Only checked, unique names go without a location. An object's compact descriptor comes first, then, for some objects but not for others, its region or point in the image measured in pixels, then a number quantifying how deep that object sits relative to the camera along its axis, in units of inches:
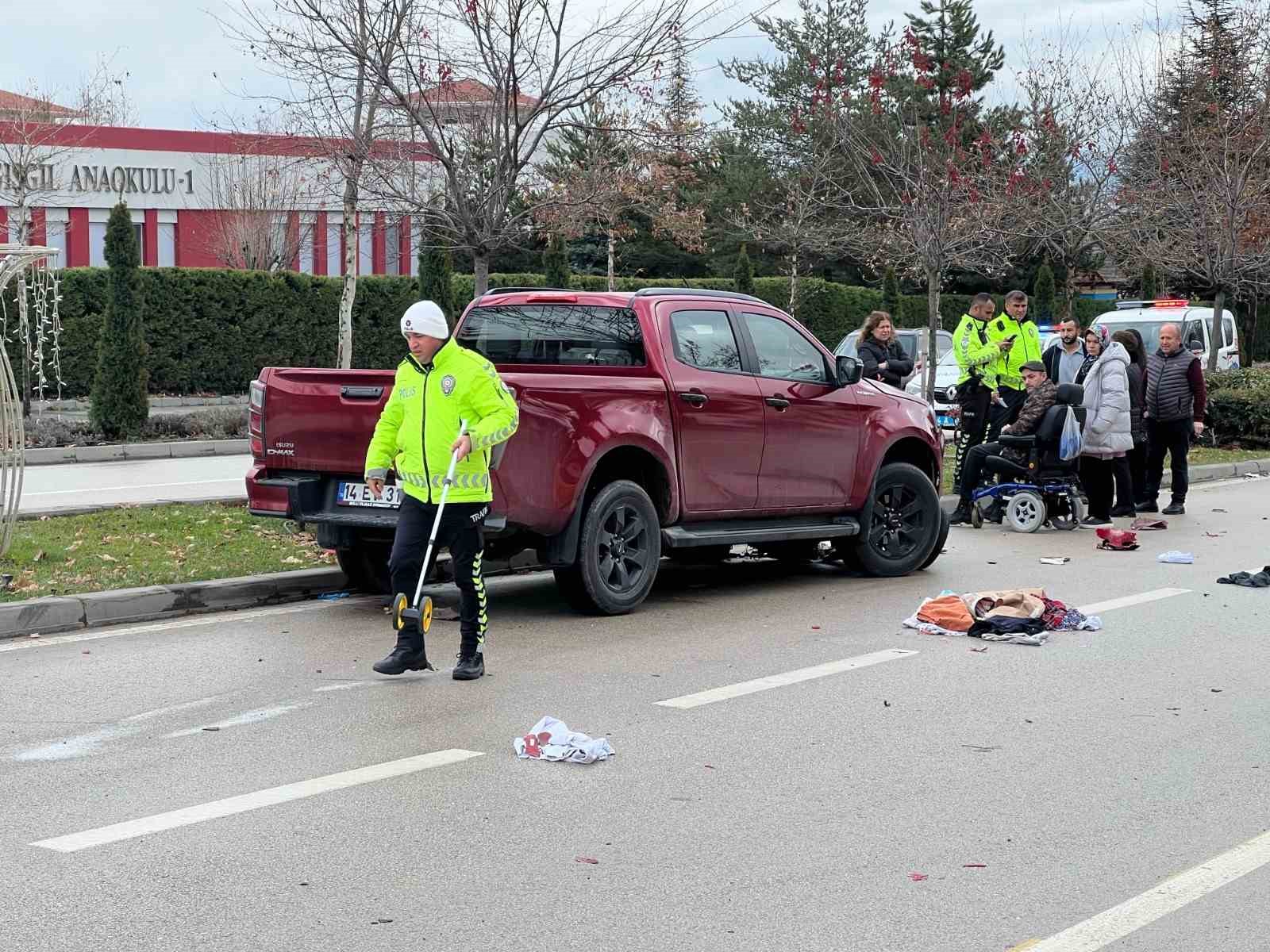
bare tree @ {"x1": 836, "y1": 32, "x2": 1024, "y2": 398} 848.3
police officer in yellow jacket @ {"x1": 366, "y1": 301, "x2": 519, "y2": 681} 307.7
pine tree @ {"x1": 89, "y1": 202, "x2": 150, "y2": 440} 909.8
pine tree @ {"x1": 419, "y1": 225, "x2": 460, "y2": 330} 1117.7
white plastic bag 577.3
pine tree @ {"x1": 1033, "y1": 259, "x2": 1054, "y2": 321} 1780.3
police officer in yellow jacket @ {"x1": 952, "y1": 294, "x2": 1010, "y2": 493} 617.3
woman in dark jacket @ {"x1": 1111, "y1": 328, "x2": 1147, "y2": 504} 638.5
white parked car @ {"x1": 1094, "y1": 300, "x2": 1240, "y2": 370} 1072.8
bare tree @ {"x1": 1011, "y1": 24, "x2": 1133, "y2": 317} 1104.2
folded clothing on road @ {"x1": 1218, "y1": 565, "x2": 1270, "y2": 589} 443.5
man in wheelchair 582.6
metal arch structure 402.3
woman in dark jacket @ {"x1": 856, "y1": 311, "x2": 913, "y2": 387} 627.5
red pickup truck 372.5
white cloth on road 250.5
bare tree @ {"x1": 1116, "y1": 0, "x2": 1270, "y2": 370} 1064.8
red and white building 2003.0
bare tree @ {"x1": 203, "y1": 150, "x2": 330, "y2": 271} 1985.7
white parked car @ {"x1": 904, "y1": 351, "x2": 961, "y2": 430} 887.7
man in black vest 646.5
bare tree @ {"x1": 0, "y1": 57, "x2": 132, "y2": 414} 1477.6
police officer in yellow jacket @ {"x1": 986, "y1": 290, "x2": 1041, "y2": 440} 616.1
